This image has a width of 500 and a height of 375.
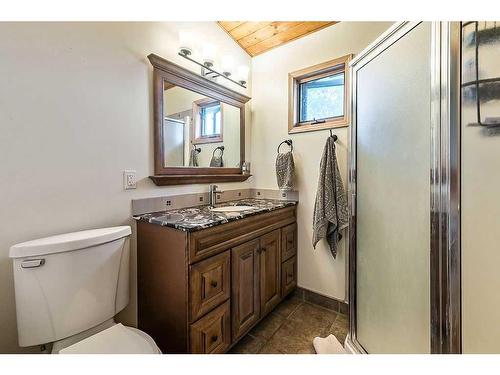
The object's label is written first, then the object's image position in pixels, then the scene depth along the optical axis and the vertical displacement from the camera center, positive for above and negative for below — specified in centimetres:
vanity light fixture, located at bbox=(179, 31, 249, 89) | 145 +98
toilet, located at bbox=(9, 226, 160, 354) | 80 -45
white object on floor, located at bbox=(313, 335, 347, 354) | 124 -99
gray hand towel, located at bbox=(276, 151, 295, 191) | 179 +13
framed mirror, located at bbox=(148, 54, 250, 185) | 137 +45
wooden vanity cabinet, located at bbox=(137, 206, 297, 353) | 100 -53
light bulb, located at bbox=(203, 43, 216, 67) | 159 +102
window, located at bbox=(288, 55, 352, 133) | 163 +76
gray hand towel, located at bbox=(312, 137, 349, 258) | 152 -13
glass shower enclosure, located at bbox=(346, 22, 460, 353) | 75 -3
